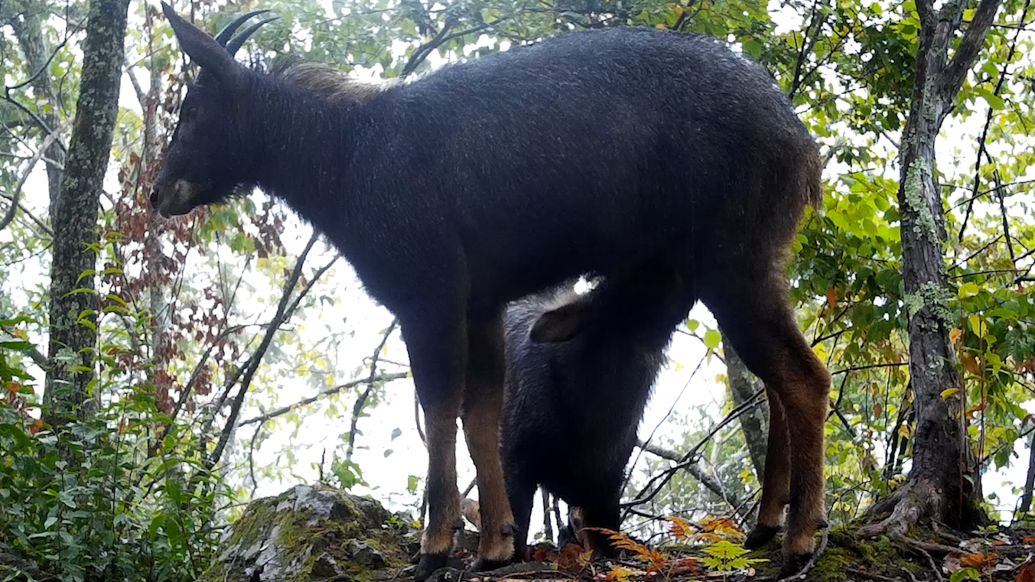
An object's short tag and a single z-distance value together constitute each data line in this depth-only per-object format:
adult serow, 4.07
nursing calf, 5.37
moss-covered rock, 4.38
